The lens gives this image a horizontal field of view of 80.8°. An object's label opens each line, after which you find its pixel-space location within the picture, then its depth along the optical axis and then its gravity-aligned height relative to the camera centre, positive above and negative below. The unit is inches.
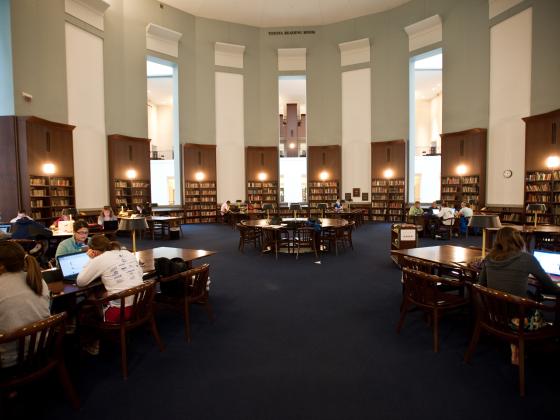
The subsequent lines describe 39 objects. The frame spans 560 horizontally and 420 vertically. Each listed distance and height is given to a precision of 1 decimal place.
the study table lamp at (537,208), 268.6 -14.3
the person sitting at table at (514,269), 94.0 -23.0
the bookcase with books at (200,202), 561.9 -12.9
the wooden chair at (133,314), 98.9 -38.9
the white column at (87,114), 409.4 +106.3
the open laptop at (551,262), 109.2 -24.2
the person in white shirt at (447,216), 359.9 -26.7
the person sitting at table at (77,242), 139.7 -20.0
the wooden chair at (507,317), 88.9 -37.0
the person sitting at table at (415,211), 381.1 -22.1
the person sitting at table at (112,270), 103.0 -23.9
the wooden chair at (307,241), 276.9 -44.3
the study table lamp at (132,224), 148.3 -13.0
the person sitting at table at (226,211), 516.5 -27.1
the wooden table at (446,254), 137.1 -28.5
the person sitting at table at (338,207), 473.7 -21.1
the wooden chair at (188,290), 123.5 -38.3
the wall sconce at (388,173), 553.2 +32.6
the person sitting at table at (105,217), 314.8 -20.9
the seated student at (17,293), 74.9 -22.7
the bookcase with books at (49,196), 346.9 +0.4
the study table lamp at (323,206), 486.8 -20.1
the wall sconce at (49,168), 362.9 +31.1
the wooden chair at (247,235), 297.3 -39.2
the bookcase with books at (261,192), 595.8 +3.0
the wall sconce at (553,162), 353.7 +31.5
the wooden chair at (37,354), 70.7 -37.2
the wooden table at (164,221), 368.2 -32.2
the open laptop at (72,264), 112.9 -23.7
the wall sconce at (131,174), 480.4 +31.4
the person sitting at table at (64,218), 273.5 -19.8
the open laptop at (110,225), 300.8 -27.0
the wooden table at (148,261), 102.2 -28.9
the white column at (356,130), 573.0 +109.7
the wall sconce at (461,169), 465.3 +31.7
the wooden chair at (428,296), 113.9 -38.2
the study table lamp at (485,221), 139.8 -13.1
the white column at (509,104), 393.4 +108.9
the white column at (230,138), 588.1 +101.6
